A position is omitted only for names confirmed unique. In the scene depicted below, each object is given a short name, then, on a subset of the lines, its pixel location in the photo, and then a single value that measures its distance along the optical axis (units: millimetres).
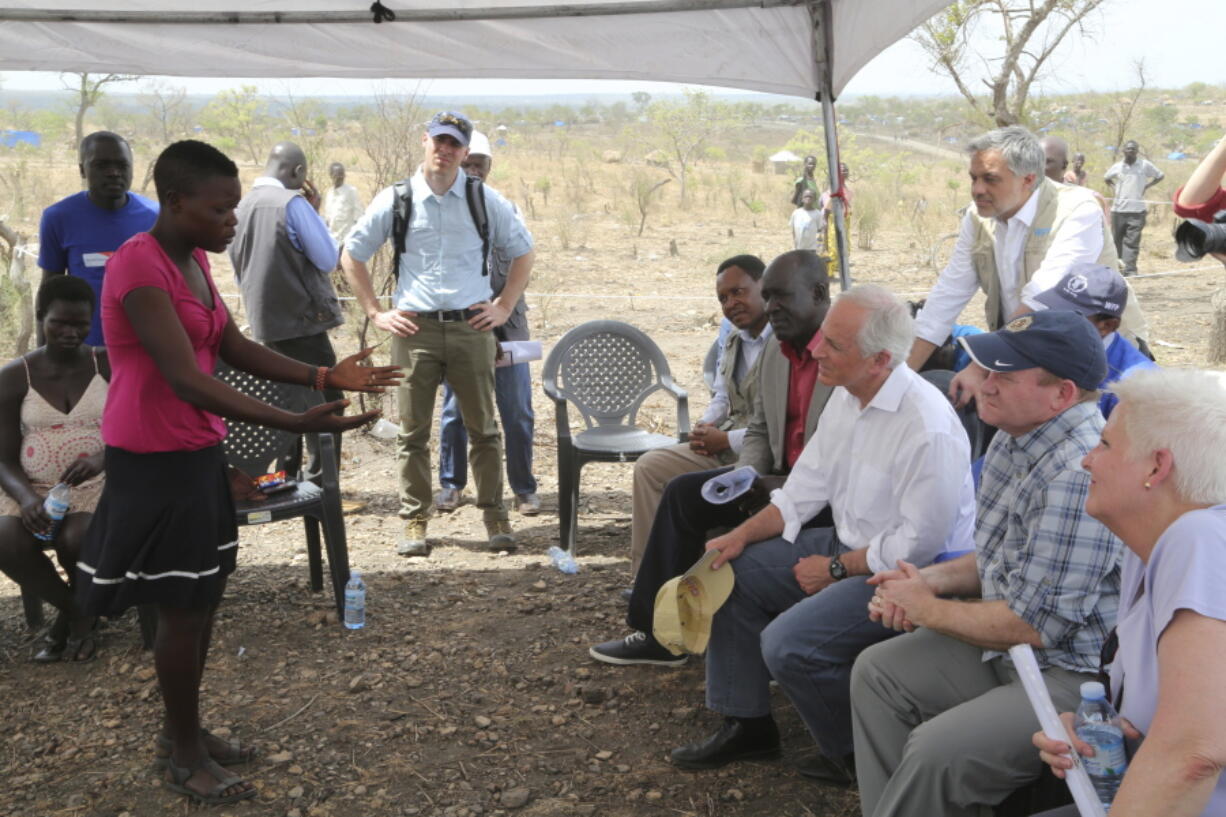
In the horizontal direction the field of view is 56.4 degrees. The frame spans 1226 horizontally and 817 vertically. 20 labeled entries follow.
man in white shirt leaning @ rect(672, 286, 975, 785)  3066
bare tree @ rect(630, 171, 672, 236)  22203
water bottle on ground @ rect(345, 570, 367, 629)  4543
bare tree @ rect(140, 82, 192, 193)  30141
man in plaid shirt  2412
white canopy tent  5000
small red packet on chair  4594
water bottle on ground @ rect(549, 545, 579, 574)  5199
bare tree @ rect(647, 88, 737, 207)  38594
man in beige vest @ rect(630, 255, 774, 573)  4531
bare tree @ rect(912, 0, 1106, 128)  16297
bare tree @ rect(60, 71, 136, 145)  18122
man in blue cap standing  5289
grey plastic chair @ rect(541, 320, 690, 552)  5723
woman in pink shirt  2910
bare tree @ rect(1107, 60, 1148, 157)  24141
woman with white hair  1706
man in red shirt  3896
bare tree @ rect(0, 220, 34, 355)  8586
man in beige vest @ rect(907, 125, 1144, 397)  4234
